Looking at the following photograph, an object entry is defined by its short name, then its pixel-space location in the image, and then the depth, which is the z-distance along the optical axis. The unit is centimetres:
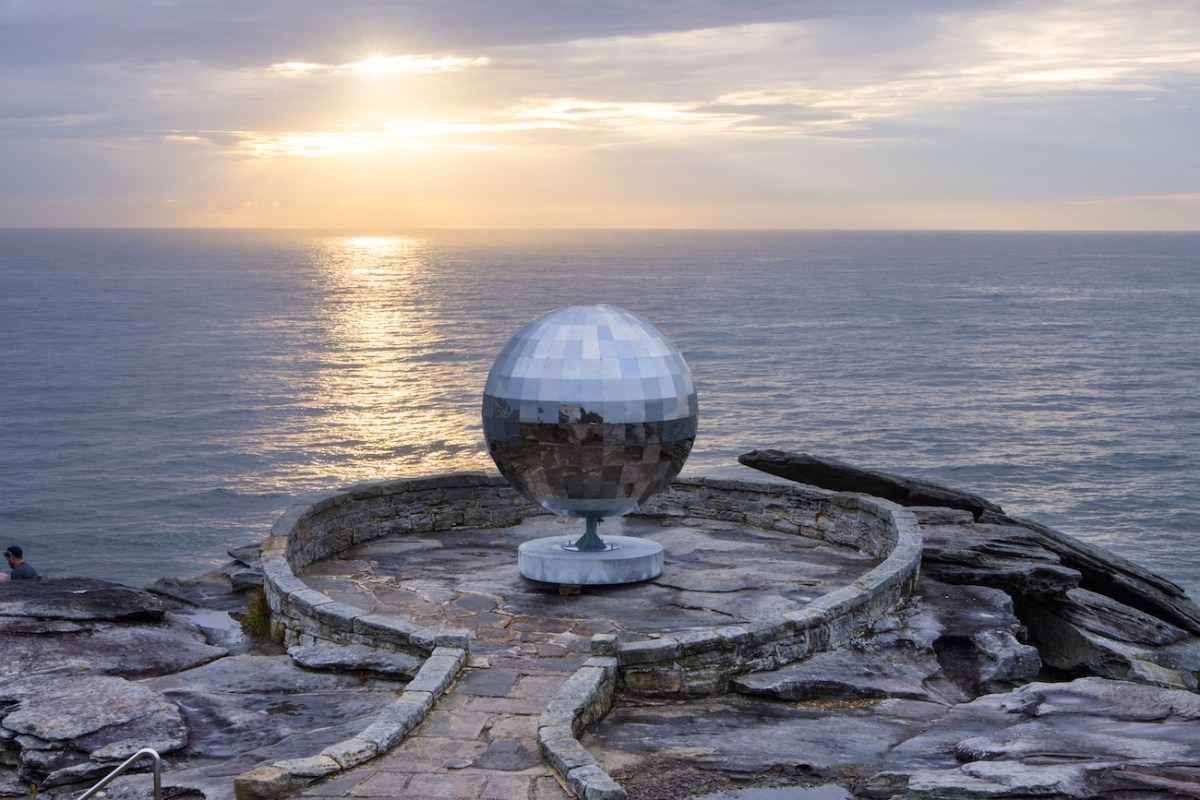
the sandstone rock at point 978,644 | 1383
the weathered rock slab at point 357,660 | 1247
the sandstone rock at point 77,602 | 1426
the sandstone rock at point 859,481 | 2131
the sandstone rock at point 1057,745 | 909
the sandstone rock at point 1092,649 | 1606
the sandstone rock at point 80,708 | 1078
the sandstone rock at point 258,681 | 1233
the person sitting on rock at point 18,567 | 1755
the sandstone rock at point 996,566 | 1675
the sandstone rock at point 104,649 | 1295
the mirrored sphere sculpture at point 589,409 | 1497
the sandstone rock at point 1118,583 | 1970
